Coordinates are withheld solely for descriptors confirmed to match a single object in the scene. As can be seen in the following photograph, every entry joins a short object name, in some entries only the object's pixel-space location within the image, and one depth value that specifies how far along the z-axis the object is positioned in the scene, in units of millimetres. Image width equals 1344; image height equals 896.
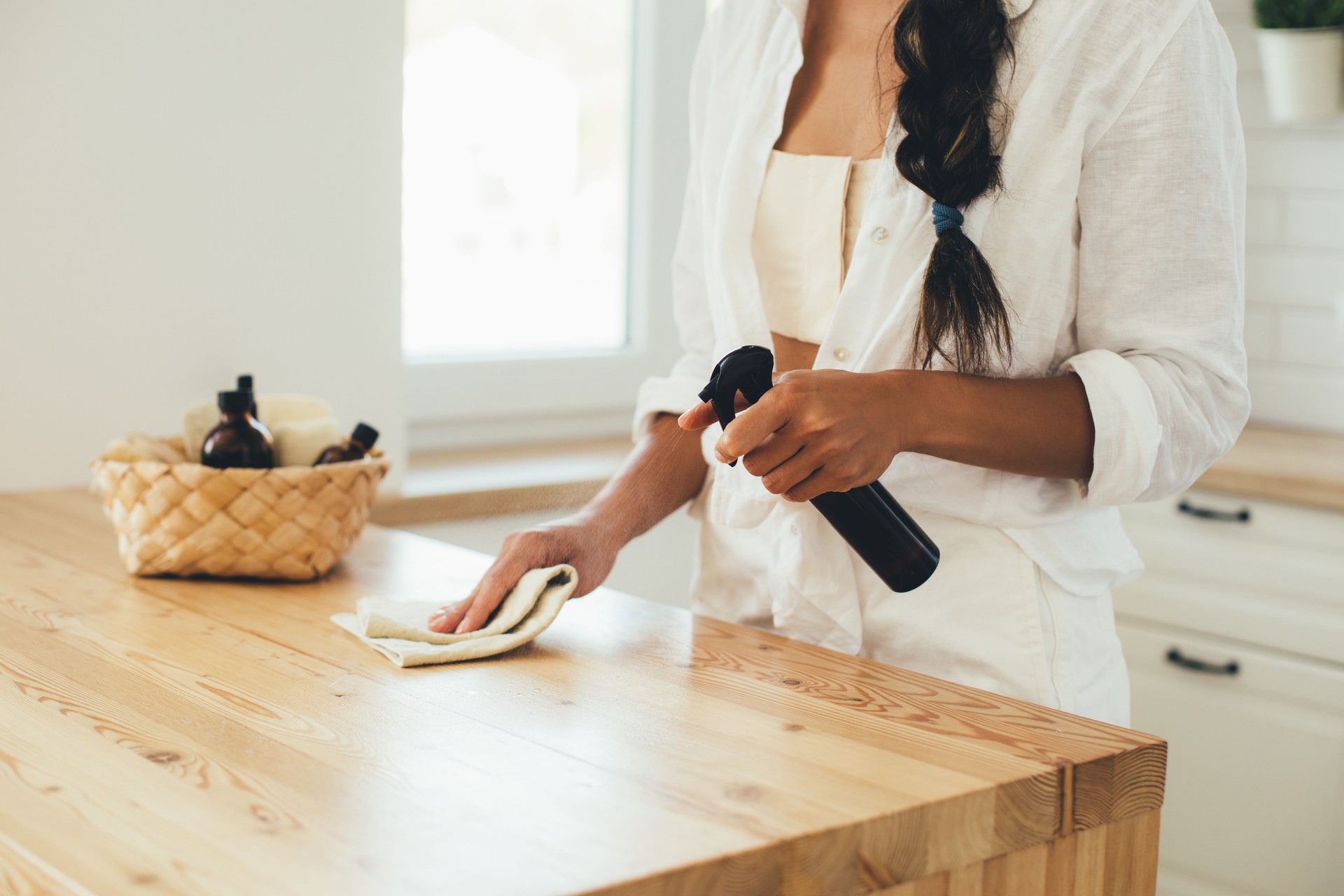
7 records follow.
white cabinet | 1856
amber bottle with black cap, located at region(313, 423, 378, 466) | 1294
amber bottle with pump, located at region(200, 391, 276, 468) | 1221
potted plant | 2229
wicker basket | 1166
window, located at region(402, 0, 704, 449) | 2053
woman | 919
